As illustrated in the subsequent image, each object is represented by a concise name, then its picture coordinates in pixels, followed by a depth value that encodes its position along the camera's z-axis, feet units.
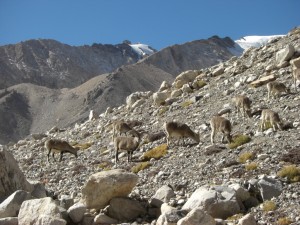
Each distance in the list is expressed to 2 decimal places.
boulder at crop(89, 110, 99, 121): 161.56
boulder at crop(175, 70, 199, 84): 156.87
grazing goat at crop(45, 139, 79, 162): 100.22
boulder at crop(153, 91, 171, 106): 135.31
